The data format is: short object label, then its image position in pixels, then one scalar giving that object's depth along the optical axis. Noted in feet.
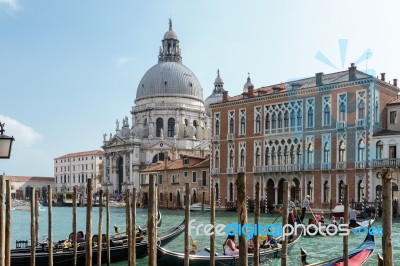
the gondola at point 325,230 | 46.25
